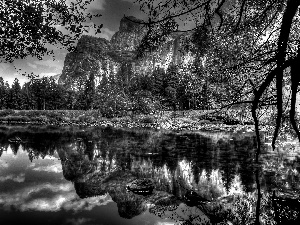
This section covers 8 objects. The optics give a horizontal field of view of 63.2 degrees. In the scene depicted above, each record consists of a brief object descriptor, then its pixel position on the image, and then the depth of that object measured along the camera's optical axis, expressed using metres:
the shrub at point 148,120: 63.94
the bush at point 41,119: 67.00
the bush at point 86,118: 70.24
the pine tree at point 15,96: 92.12
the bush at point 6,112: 69.85
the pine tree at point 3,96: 91.25
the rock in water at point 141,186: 12.73
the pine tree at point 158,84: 77.88
